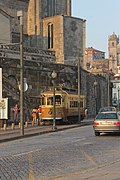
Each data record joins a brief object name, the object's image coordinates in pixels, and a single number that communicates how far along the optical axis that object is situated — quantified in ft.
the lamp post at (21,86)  88.01
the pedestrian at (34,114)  136.62
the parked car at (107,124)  85.51
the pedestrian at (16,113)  130.27
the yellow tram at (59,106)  129.18
